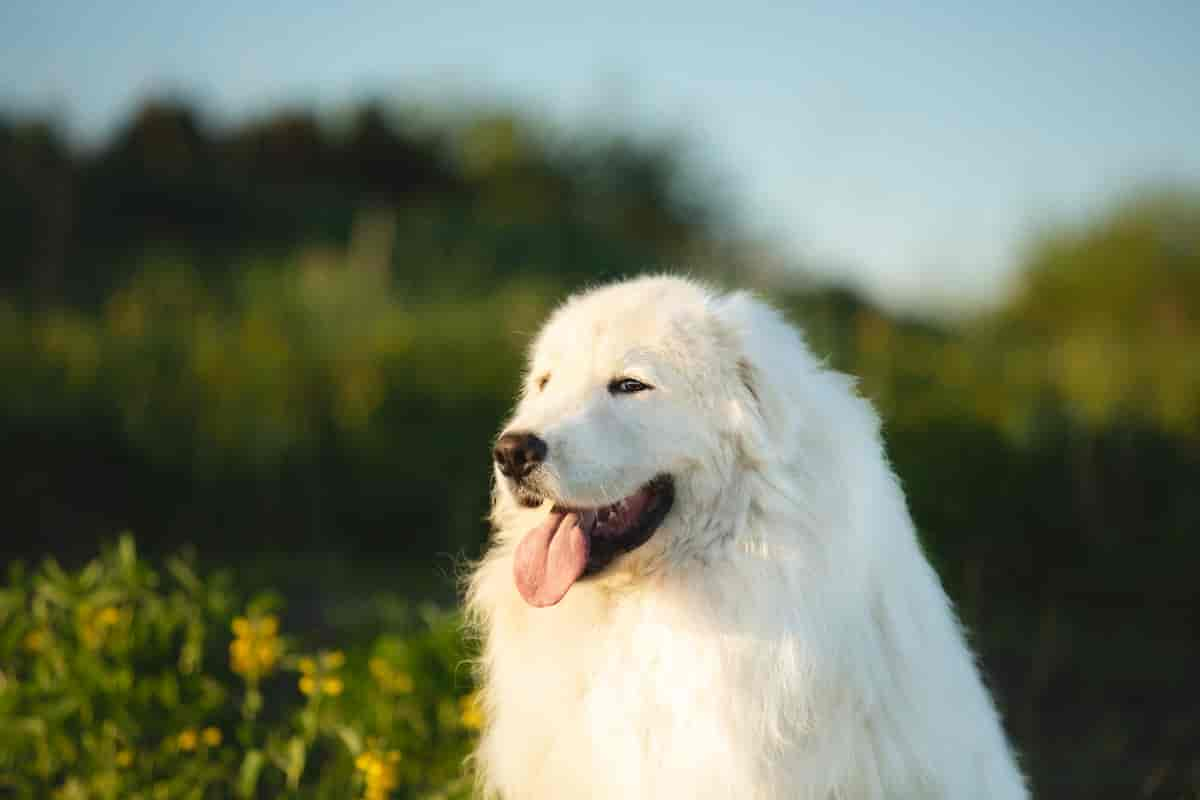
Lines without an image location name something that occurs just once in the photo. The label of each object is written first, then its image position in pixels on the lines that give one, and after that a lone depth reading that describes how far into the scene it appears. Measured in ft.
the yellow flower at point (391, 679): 13.02
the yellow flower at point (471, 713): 11.99
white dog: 8.59
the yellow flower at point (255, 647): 12.83
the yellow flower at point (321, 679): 12.39
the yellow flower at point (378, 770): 11.73
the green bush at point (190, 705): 12.63
